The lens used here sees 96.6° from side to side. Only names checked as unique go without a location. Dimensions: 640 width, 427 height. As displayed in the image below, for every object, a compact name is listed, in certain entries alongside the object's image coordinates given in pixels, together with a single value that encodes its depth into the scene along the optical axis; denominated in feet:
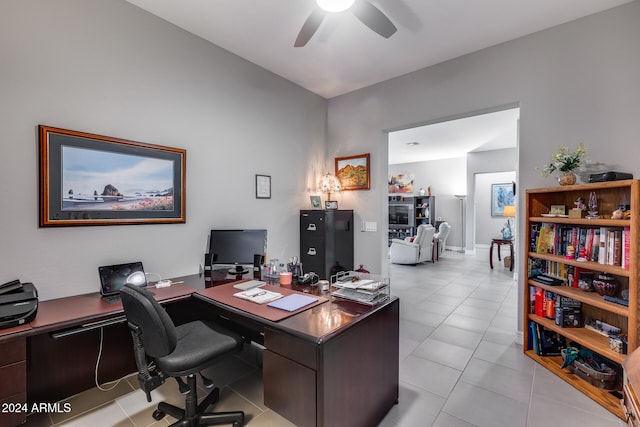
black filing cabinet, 12.01
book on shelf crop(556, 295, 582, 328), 7.96
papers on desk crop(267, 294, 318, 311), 5.66
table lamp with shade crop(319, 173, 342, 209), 13.56
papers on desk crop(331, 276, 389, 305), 5.98
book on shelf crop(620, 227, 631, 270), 6.41
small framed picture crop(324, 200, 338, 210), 13.51
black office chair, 4.73
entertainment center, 29.78
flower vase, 7.78
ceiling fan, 6.07
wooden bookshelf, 6.18
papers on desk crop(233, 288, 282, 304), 6.15
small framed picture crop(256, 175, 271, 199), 11.05
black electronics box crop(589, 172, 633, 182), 7.01
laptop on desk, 6.85
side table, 20.08
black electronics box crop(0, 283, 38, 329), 4.91
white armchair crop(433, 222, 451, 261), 23.48
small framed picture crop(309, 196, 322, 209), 13.30
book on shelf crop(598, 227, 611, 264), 7.08
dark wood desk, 4.63
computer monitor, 9.22
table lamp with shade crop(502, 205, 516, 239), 21.11
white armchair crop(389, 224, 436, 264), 21.25
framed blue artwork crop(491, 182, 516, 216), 28.66
